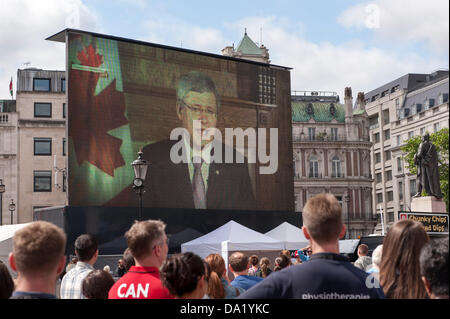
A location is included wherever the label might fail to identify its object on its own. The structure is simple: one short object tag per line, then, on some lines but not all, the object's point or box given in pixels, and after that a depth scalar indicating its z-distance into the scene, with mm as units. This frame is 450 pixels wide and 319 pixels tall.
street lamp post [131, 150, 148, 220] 20695
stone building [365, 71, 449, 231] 89625
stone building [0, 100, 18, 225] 57800
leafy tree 61209
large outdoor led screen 30078
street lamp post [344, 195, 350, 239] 86106
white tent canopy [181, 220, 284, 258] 23703
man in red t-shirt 5320
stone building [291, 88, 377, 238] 88062
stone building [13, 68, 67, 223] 58125
